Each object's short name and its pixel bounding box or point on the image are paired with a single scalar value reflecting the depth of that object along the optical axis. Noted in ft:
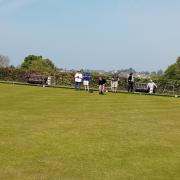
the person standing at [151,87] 131.85
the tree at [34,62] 378.44
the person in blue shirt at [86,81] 124.26
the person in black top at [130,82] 128.73
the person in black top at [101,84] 111.21
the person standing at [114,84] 129.39
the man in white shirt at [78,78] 121.19
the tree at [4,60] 353.45
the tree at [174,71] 387.92
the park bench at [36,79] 143.79
